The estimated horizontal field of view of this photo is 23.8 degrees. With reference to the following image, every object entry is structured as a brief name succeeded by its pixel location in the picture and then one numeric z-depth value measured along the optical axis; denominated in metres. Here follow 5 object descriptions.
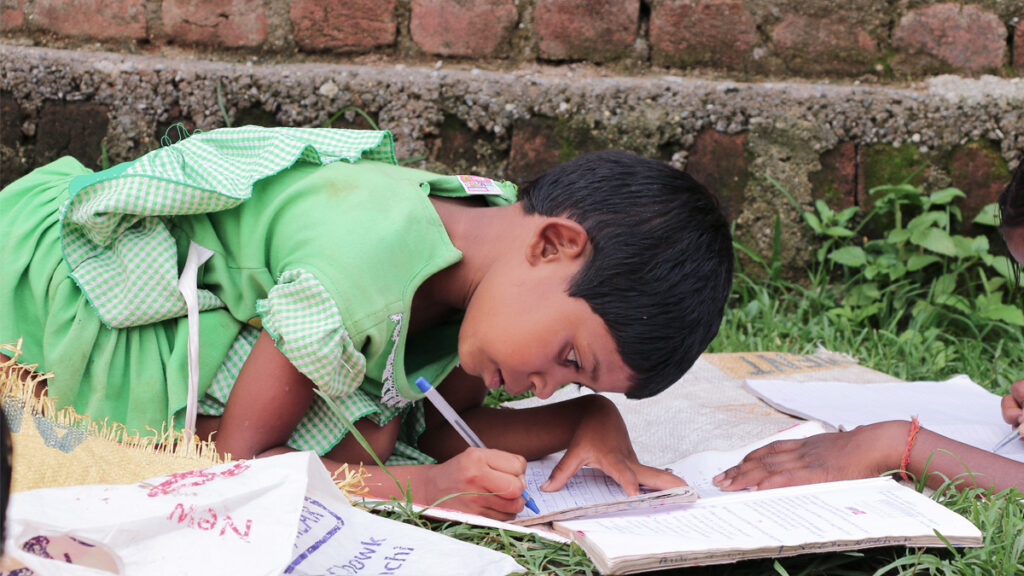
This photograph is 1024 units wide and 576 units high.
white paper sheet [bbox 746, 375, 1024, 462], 4.72
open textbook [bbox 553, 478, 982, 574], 3.91
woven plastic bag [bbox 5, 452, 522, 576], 3.15
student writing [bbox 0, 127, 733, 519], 4.36
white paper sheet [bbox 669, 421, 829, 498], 4.57
